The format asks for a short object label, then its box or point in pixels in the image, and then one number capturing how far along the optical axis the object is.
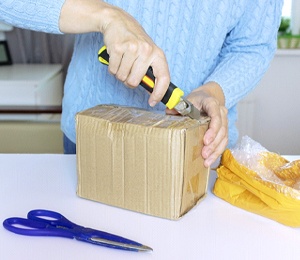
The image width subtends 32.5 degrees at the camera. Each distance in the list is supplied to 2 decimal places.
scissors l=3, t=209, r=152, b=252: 0.74
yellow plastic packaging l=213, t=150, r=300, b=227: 0.83
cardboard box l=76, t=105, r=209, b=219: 0.81
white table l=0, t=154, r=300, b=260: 0.74
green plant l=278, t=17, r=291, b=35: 2.84
